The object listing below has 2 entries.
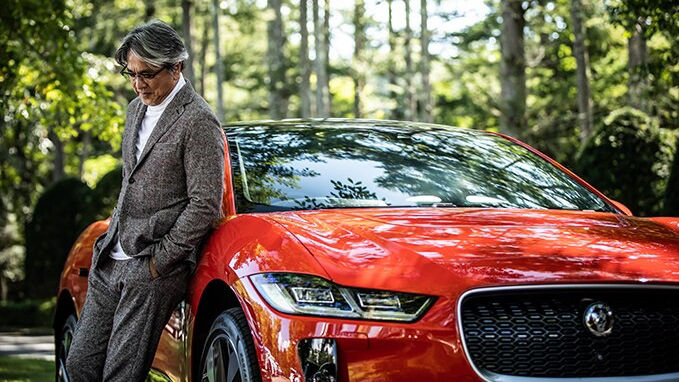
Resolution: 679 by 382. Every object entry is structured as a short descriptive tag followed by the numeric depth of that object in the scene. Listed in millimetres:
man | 4684
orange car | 3744
